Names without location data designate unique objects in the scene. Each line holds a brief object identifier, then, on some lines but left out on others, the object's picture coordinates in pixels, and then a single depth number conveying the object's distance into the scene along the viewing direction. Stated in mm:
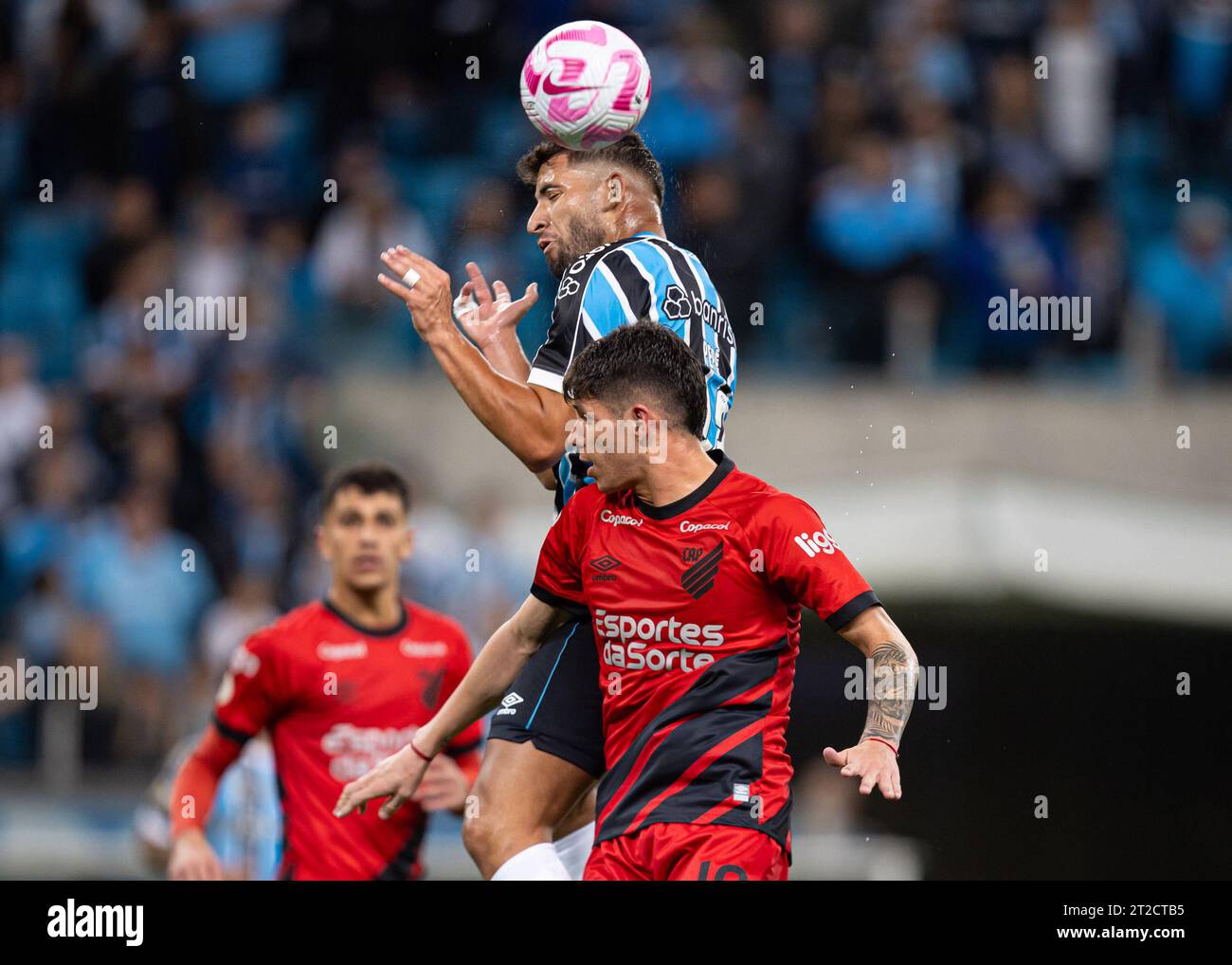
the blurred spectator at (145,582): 10383
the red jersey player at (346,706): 6641
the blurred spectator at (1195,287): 10289
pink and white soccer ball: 5762
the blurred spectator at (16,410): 11258
